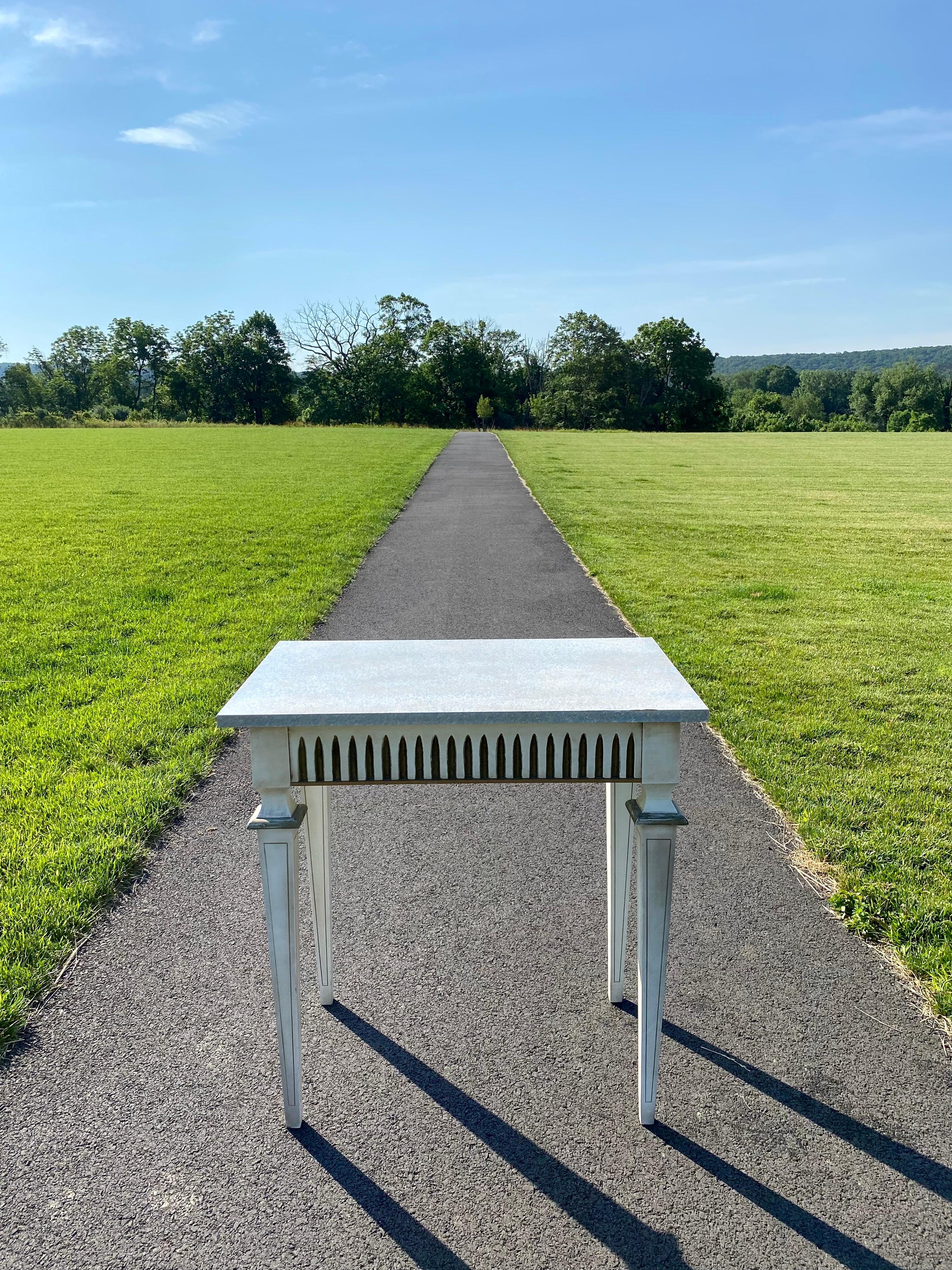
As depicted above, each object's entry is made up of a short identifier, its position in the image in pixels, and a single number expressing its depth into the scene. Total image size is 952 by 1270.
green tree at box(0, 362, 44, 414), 84.00
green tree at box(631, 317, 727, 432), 74.94
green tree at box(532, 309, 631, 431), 73.75
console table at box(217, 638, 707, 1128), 1.99
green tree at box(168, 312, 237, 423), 76.75
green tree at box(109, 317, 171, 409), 84.81
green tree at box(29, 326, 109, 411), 89.12
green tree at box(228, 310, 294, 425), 76.44
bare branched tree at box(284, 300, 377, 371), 73.75
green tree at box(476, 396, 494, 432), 66.69
